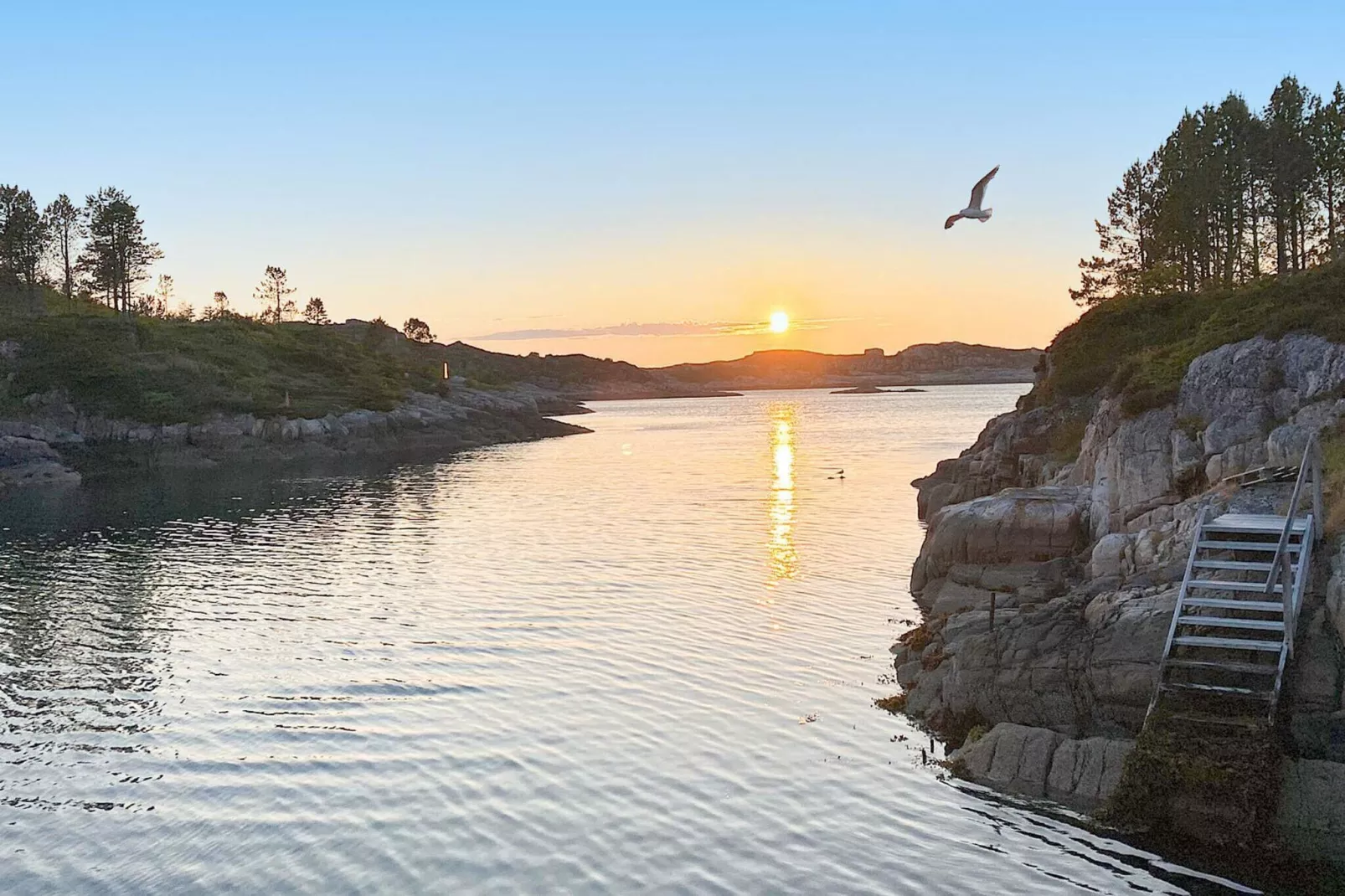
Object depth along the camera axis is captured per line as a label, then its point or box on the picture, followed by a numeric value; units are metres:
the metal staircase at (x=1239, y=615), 18.72
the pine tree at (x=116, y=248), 137.75
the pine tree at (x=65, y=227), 141.75
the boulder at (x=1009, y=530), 31.66
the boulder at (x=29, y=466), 75.69
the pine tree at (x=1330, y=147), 73.56
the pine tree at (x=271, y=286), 199.12
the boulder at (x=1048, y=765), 18.78
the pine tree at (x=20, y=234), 130.50
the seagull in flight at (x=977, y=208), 26.23
